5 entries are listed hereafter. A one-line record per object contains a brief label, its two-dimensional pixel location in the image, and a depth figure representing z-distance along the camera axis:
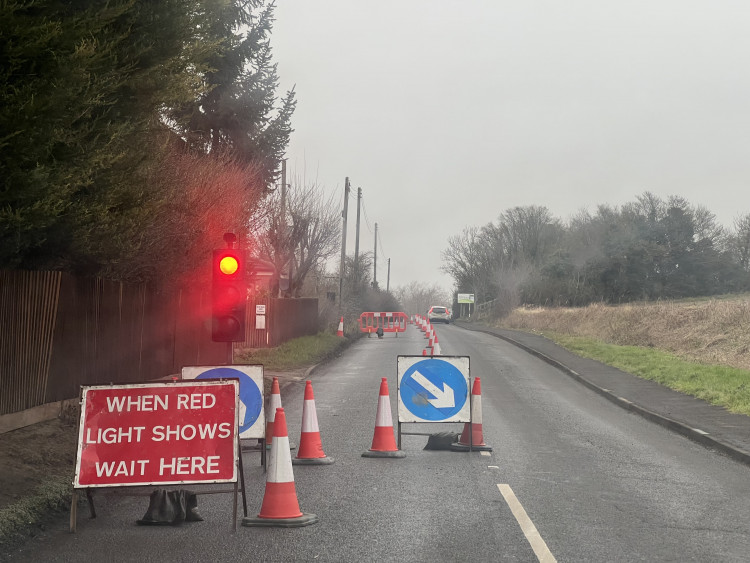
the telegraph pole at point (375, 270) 72.78
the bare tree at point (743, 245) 68.12
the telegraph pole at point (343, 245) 41.91
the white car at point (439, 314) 76.81
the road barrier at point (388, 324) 47.00
